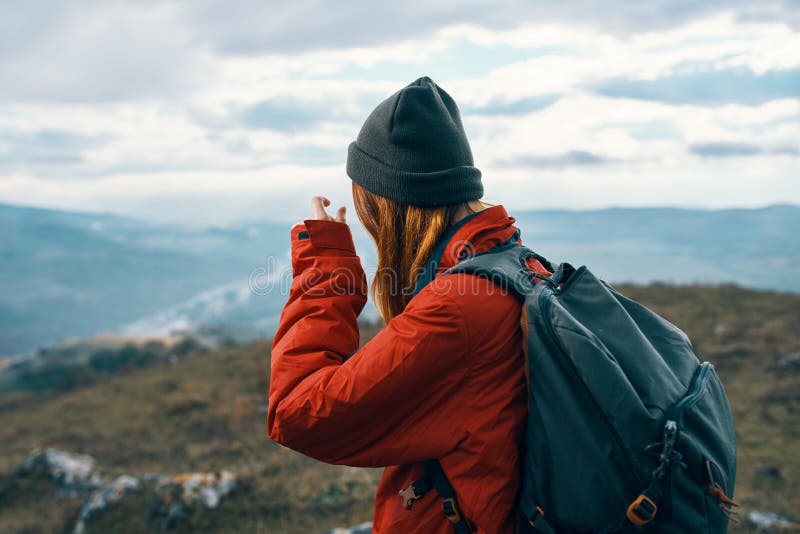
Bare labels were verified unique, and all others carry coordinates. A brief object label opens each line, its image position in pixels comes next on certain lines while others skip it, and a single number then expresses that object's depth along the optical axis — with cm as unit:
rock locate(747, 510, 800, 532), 511
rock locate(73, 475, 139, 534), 673
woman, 160
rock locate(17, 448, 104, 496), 822
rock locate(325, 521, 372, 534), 481
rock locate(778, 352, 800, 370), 1039
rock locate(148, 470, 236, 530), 629
